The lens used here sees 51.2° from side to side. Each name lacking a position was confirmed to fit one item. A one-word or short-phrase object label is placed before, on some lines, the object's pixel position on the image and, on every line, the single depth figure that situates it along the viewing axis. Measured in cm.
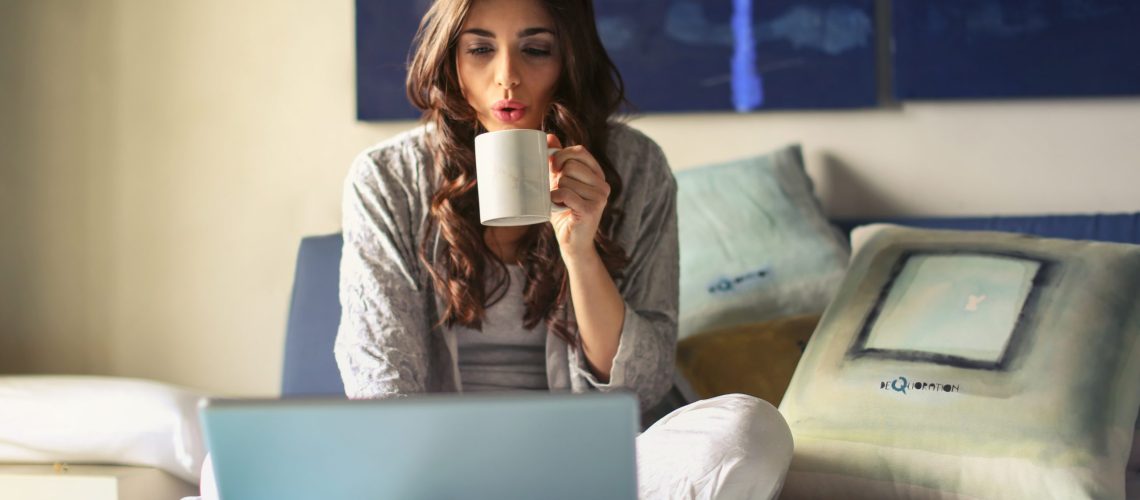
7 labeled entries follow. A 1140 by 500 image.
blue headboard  220
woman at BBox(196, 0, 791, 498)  174
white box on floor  184
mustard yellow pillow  195
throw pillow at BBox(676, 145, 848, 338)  216
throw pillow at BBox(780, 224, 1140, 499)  154
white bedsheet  190
